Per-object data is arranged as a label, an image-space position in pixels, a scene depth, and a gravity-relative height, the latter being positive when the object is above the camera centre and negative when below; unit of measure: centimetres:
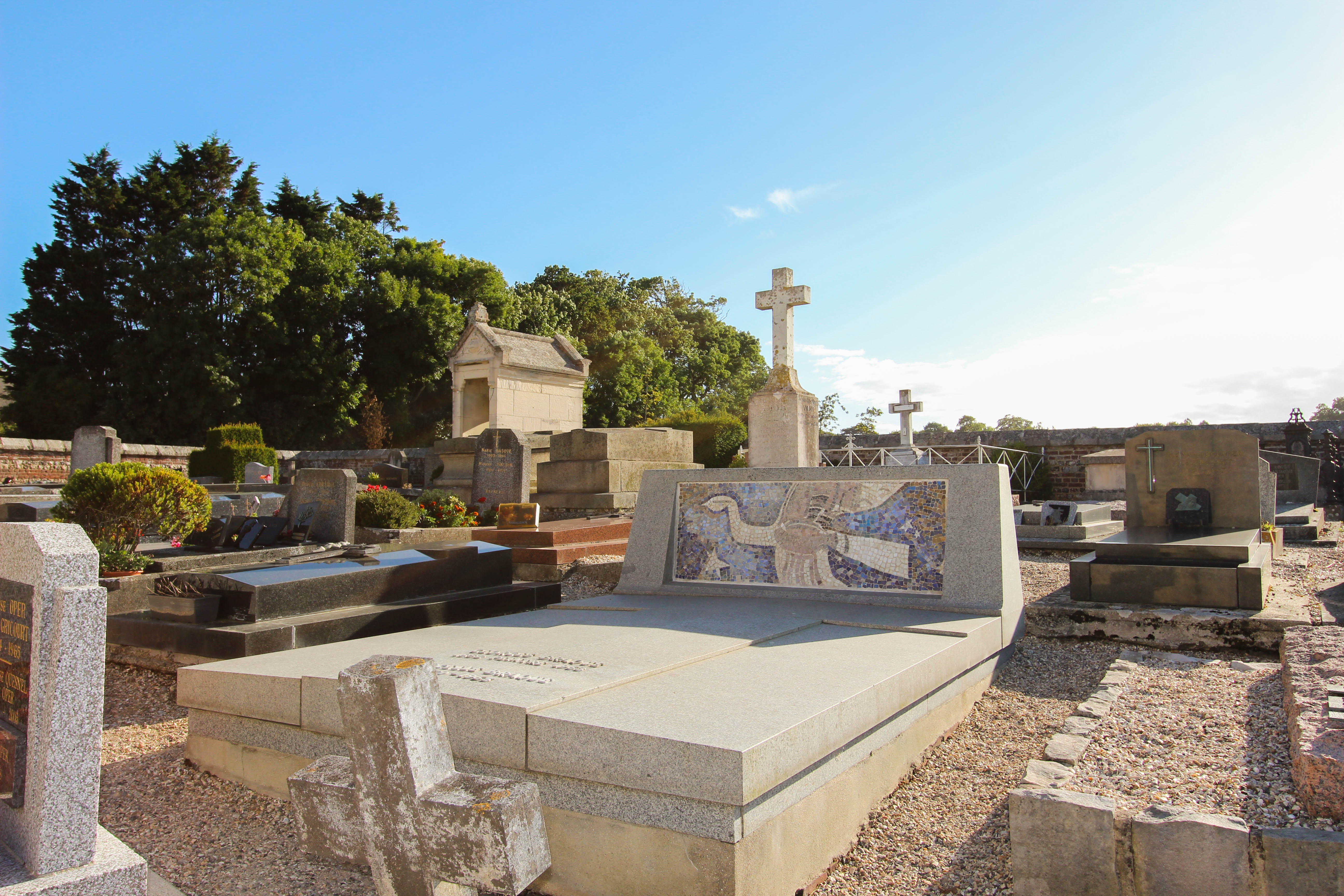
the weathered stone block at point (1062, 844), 227 -103
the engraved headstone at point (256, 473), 1558 +17
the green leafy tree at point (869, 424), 2842 +232
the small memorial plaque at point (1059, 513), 1025 -44
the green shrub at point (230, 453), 1647 +60
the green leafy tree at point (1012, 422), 5484 +396
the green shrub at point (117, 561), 590 -57
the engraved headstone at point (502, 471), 1126 +14
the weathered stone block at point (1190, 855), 211 -100
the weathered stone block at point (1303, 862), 203 -97
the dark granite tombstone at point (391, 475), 1648 +14
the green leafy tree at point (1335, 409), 5444 +523
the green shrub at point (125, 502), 639 -15
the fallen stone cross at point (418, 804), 173 -71
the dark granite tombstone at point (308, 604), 436 -74
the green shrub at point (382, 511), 939 -34
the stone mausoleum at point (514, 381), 1566 +202
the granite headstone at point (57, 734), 208 -66
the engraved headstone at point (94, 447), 1452 +65
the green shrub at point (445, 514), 1001 -40
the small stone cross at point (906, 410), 1648 +141
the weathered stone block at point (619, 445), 1117 +50
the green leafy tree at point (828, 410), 3259 +282
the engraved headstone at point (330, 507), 776 -24
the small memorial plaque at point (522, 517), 905 -39
